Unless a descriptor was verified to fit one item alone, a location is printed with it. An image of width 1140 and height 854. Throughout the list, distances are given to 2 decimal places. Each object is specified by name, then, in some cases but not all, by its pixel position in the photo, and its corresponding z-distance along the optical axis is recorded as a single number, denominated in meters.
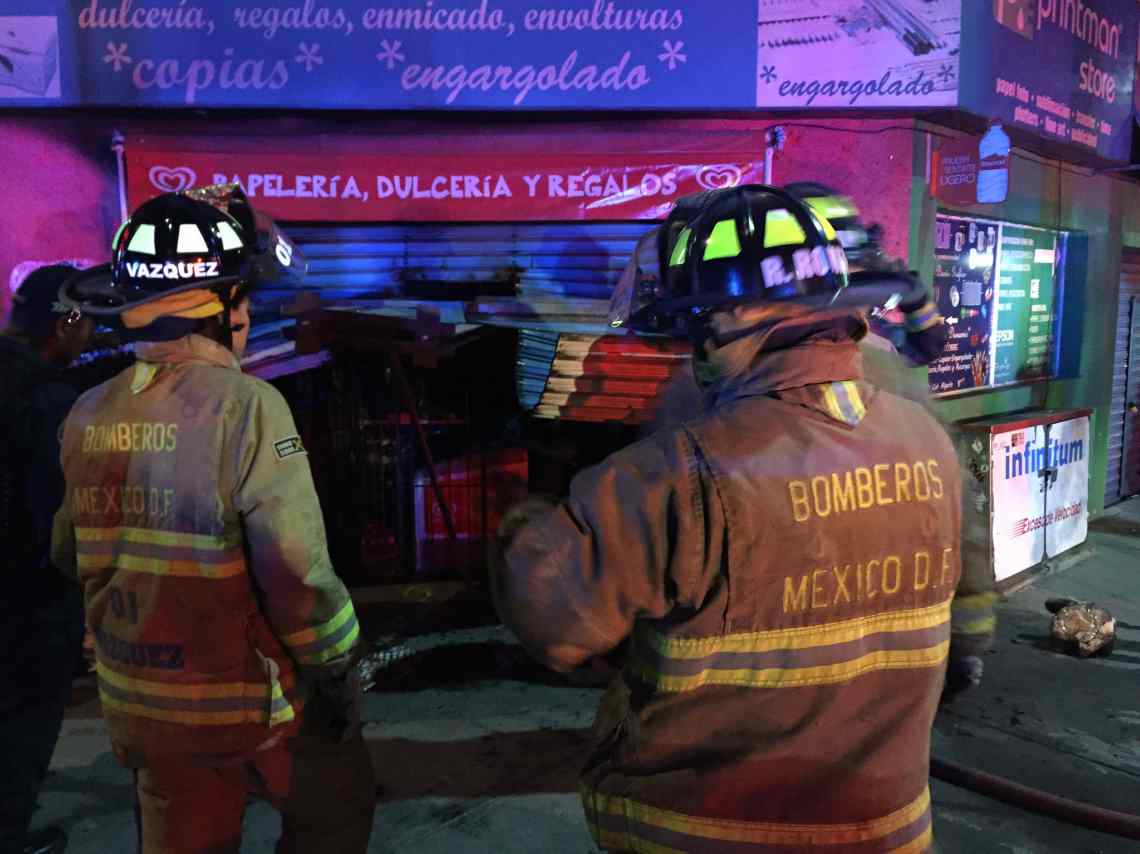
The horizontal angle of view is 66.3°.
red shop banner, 5.87
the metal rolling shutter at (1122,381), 9.65
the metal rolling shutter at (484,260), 6.12
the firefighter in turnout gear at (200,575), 2.26
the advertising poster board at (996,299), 7.25
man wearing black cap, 3.19
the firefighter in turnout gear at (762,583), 1.51
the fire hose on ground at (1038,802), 3.51
